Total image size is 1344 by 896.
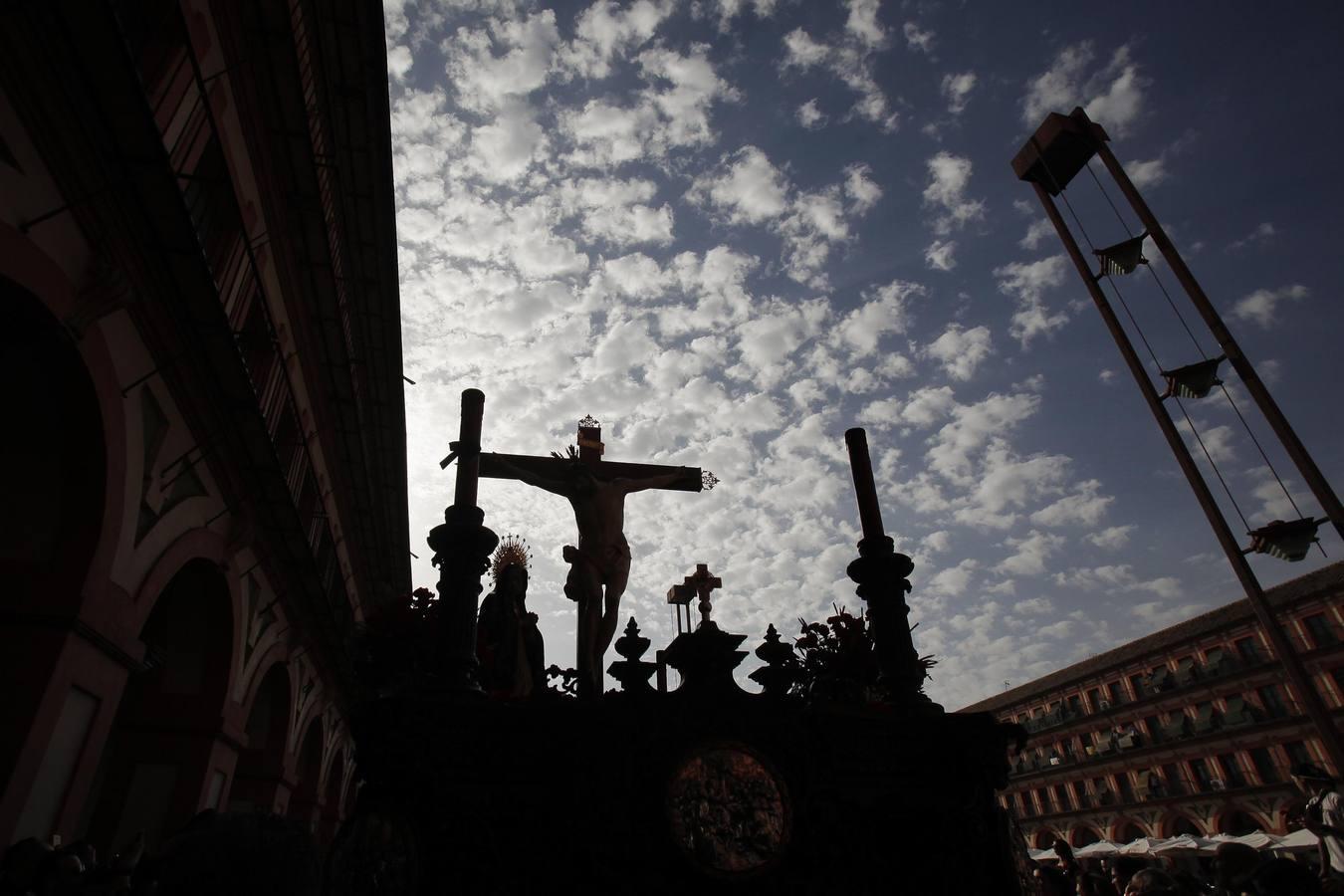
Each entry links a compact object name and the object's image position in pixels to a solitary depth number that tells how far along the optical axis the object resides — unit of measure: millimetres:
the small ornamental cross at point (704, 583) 6832
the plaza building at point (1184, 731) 32094
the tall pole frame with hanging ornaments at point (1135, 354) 8359
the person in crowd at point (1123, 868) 4854
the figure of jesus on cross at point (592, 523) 5340
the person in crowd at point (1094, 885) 5789
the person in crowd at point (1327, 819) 5309
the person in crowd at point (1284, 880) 3021
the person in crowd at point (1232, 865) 3558
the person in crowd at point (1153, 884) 2725
